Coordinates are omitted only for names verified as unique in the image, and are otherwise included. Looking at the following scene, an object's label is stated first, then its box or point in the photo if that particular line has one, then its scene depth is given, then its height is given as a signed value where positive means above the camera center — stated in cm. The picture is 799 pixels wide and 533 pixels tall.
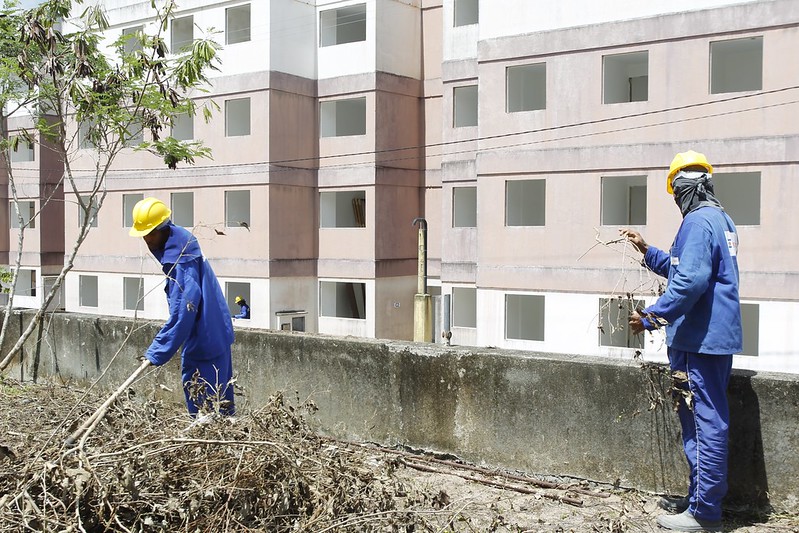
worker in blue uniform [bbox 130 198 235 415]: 551 -49
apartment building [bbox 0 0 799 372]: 1864 +192
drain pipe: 2525 -196
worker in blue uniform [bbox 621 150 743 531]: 452 -51
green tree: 924 +170
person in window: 2525 -205
